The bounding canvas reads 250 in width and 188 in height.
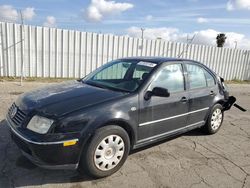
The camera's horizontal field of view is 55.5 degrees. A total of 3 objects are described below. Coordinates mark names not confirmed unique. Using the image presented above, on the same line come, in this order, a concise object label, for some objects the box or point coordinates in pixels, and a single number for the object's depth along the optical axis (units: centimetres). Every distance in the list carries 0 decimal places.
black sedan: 283
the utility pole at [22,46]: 968
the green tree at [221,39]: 3679
